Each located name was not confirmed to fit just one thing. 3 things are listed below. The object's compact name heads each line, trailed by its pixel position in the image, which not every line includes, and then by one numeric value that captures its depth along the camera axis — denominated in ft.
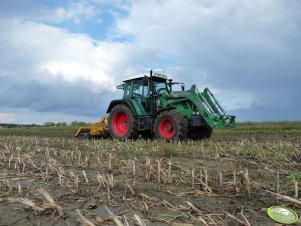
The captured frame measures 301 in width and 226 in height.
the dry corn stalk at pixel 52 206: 7.43
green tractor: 24.56
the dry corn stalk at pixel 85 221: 6.56
